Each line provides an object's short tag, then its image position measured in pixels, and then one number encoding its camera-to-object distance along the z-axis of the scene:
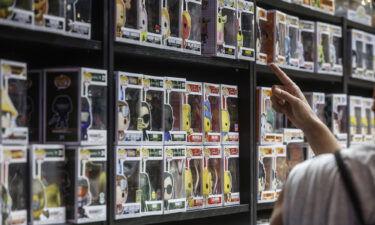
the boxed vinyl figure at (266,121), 3.42
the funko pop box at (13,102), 2.20
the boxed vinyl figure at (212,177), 3.12
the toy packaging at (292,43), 3.66
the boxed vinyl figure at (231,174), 3.25
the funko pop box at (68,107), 2.42
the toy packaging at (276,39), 3.53
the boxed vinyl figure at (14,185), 2.19
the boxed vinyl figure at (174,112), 2.87
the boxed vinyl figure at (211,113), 3.12
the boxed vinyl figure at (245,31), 3.28
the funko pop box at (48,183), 2.29
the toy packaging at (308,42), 3.83
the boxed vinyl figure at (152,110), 2.75
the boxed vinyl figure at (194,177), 3.00
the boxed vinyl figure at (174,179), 2.85
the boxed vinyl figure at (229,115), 3.24
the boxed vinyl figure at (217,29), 3.13
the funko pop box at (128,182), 2.60
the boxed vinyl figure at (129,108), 2.61
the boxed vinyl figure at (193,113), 2.99
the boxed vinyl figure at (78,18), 2.41
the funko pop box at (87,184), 2.41
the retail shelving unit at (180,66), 2.52
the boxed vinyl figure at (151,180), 2.74
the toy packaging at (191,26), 2.96
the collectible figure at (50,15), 2.29
